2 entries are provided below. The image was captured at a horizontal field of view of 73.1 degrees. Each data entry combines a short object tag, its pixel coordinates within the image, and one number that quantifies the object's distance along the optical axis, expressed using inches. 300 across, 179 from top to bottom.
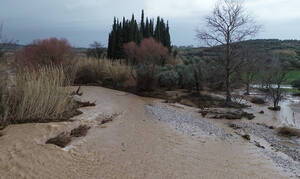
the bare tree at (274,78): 365.6
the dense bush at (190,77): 441.4
